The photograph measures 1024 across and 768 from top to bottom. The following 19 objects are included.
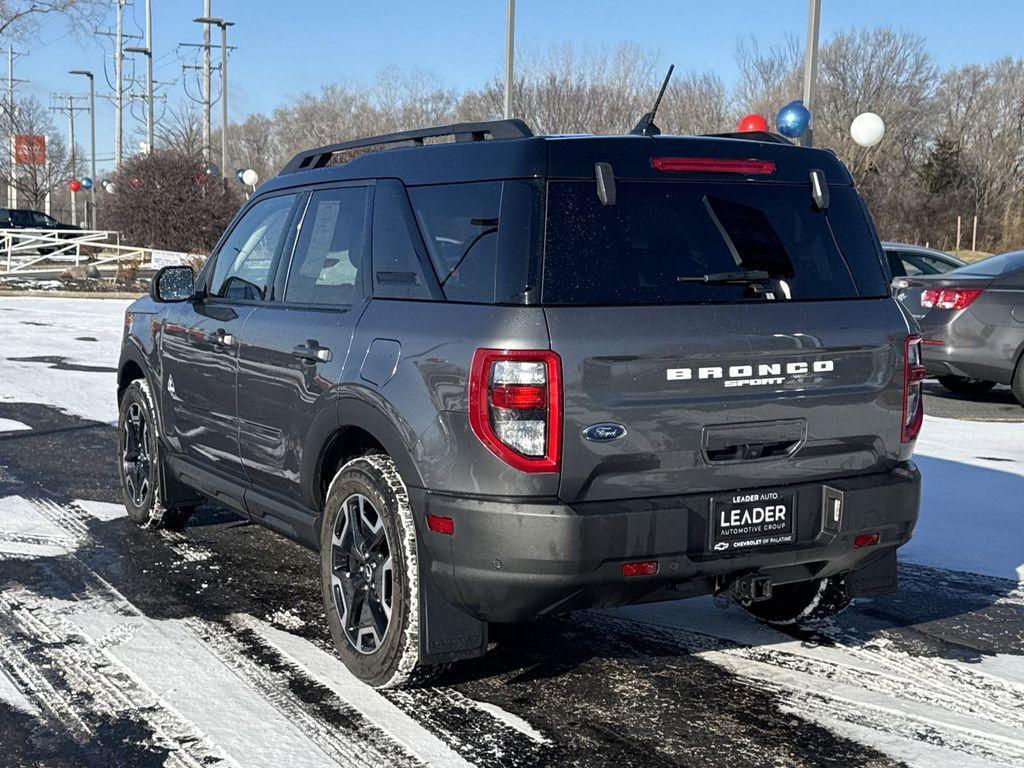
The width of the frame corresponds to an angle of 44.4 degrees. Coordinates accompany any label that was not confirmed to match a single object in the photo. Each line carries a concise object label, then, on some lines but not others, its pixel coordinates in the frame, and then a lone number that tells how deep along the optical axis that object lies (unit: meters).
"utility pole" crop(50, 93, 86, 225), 106.20
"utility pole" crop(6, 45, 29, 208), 72.01
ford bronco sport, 3.90
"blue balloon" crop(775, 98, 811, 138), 15.41
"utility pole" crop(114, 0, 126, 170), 63.21
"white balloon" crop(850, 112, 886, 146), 18.30
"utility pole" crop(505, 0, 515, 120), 22.97
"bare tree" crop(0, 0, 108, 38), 33.88
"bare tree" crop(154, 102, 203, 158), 55.41
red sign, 69.69
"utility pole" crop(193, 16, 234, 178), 47.12
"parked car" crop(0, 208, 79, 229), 57.47
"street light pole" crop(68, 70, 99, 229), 76.31
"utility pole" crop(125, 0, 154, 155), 54.16
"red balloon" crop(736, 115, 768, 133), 15.66
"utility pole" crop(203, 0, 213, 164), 52.14
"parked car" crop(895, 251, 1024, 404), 12.15
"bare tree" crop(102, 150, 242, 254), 36.44
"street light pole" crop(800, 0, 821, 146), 16.66
